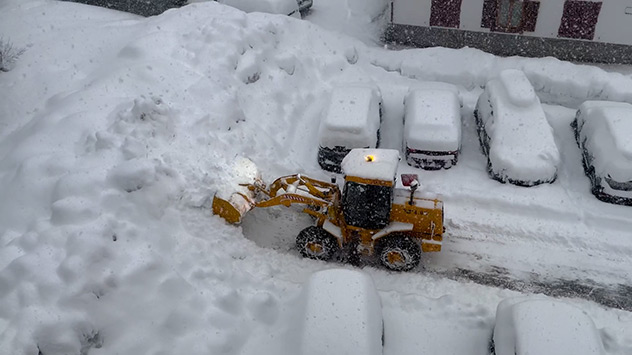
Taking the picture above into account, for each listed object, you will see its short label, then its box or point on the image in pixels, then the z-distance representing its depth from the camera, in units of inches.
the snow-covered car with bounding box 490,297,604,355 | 256.8
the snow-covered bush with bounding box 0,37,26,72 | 471.5
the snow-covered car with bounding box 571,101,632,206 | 406.9
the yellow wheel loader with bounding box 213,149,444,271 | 335.0
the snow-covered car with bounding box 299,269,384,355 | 262.1
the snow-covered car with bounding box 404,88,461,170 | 441.1
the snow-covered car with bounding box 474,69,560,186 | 427.2
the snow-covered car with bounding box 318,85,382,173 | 438.9
